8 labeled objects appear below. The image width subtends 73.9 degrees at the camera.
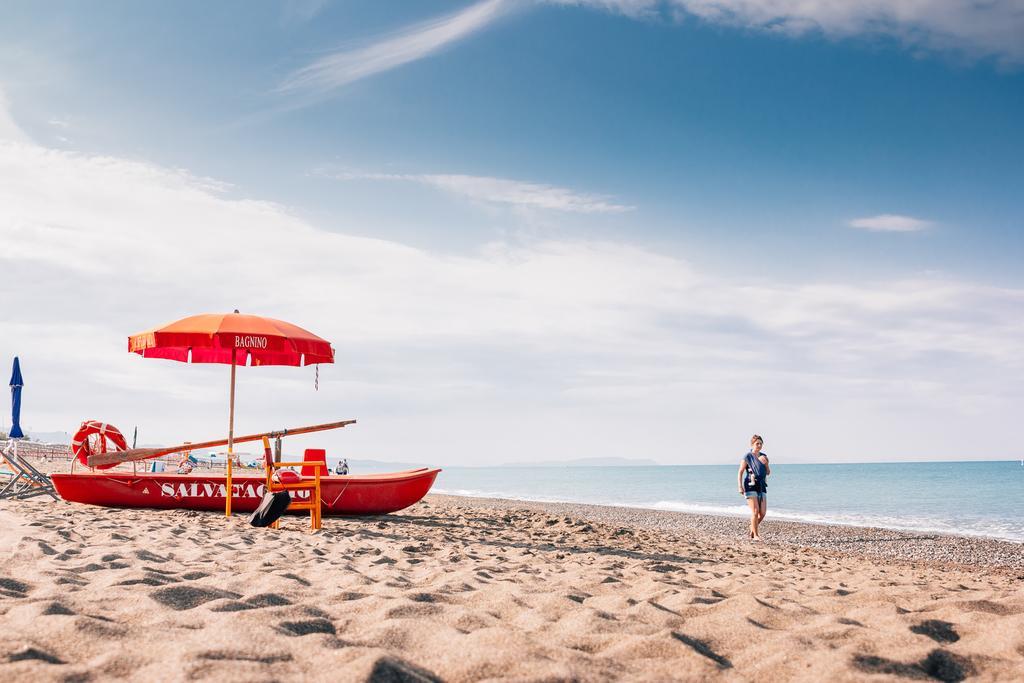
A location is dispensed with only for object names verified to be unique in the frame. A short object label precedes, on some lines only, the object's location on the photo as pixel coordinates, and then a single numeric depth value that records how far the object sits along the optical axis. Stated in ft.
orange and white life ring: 35.01
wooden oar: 30.37
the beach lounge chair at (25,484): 36.99
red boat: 33.14
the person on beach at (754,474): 35.47
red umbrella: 26.55
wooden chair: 27.91
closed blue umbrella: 50.96
